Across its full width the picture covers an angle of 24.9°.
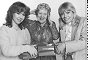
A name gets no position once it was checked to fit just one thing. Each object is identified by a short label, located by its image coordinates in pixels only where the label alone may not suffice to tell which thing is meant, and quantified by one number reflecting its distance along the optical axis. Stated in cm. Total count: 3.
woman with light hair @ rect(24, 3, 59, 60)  140
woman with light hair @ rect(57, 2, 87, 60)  143
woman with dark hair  131
